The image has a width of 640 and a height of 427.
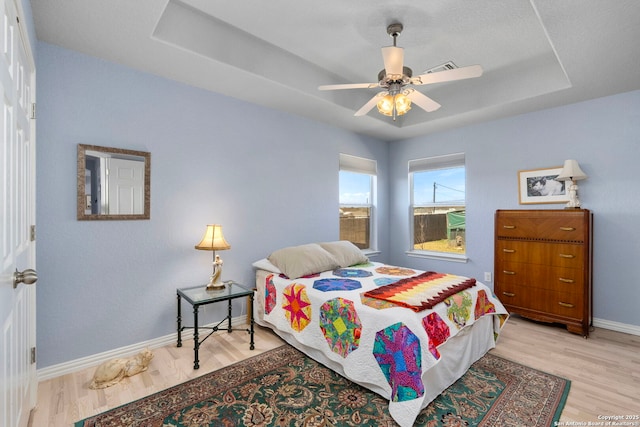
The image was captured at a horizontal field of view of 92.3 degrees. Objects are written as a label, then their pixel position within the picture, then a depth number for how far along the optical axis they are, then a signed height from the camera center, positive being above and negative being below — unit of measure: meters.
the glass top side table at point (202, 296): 2.34 -0.69
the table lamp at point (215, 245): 2.68 -0.29
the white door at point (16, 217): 1.08 -0.02
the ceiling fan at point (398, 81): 2.02 +0.93
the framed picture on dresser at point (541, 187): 3.40 +0.28
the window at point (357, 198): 4.42 +0.20
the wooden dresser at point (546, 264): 2.94 -0.54
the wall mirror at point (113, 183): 2.34 +0.23
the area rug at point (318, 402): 1.77 -1.20
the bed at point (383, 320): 1.82 -0.78
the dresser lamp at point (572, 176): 3.12 +0.37
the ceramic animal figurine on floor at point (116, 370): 2.12 -1.13
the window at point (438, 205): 4.27 +0.10
